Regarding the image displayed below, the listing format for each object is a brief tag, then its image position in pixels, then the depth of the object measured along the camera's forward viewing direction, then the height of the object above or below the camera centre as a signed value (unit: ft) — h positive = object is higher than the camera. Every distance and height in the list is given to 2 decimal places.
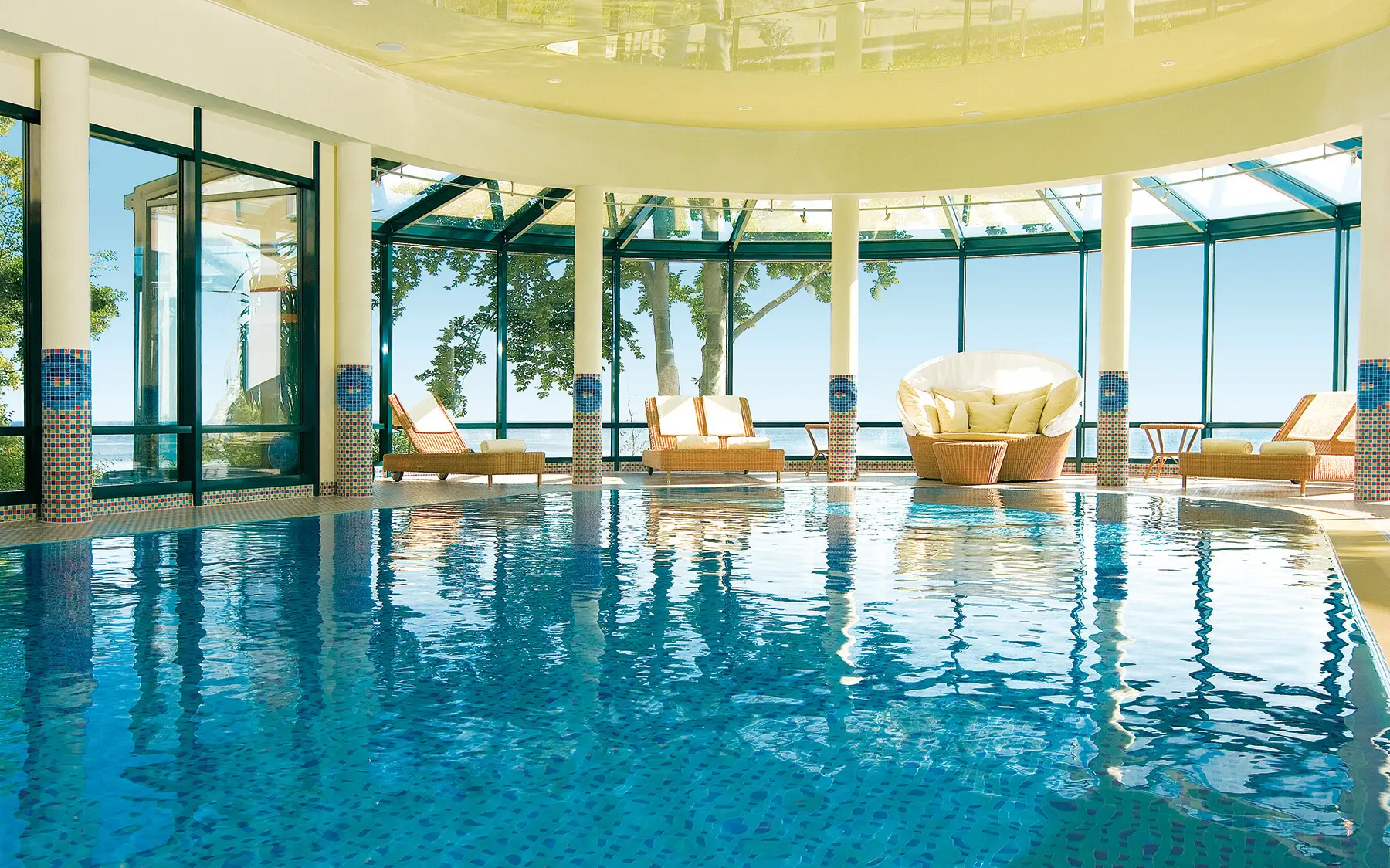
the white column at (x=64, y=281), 24.03 +3.13
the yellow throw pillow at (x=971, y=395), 44.01 +1.03
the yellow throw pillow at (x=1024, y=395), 43.24 +1.01
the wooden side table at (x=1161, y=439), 40.39 -0.70
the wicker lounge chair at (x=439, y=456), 37.76 -1.30
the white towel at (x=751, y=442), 43.24 -0.93
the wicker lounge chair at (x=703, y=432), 40.55 -0.54
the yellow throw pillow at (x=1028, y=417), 42.24 +0.13
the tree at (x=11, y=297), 24.39 +2.80
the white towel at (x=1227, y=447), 35.47 -0.89
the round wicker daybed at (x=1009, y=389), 40.70 +0.74
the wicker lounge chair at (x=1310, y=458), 34.37 -1.21
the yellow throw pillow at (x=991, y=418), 42.96 +0.10
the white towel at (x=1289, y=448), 34.17 -0.88
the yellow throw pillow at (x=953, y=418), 43.16 +0.10
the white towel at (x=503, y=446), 38.37 -0.98
